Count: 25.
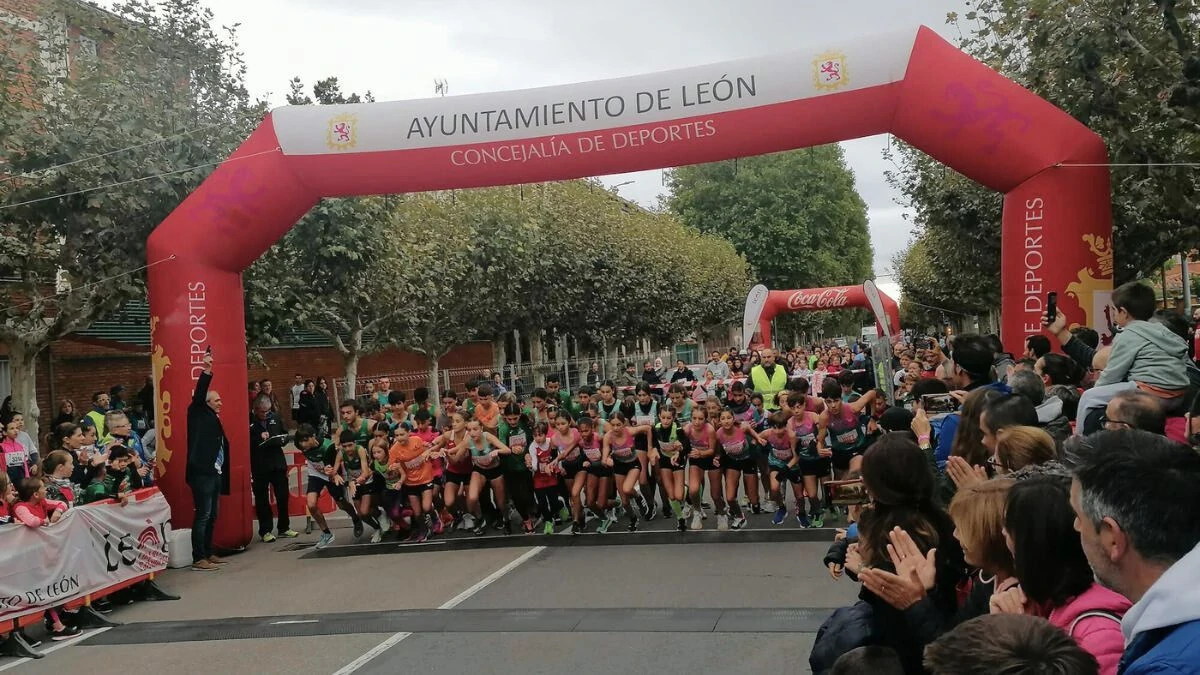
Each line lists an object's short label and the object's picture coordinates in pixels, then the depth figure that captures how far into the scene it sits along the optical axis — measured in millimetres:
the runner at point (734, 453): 10539
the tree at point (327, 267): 13648
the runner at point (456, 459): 11148
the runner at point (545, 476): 10984
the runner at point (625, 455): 10719
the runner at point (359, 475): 11250
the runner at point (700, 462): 10578
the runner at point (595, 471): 10820
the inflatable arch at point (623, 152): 8867
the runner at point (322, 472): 11484
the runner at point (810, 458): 10188
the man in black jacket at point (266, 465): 11906
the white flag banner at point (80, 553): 7516
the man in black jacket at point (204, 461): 10125
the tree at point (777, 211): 56000
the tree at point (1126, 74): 10297
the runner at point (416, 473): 11164
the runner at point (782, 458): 10375
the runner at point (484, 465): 11000
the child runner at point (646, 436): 10953
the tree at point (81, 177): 11180
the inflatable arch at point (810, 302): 33906
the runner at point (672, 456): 10656
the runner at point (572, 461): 10812
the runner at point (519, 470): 11109
